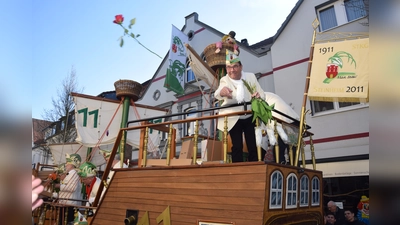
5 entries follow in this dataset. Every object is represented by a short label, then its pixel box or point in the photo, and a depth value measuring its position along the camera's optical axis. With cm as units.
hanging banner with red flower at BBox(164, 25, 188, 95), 1000
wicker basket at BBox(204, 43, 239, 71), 587
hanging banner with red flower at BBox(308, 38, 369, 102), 460
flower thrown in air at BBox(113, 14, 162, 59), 555
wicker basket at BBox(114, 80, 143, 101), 928
